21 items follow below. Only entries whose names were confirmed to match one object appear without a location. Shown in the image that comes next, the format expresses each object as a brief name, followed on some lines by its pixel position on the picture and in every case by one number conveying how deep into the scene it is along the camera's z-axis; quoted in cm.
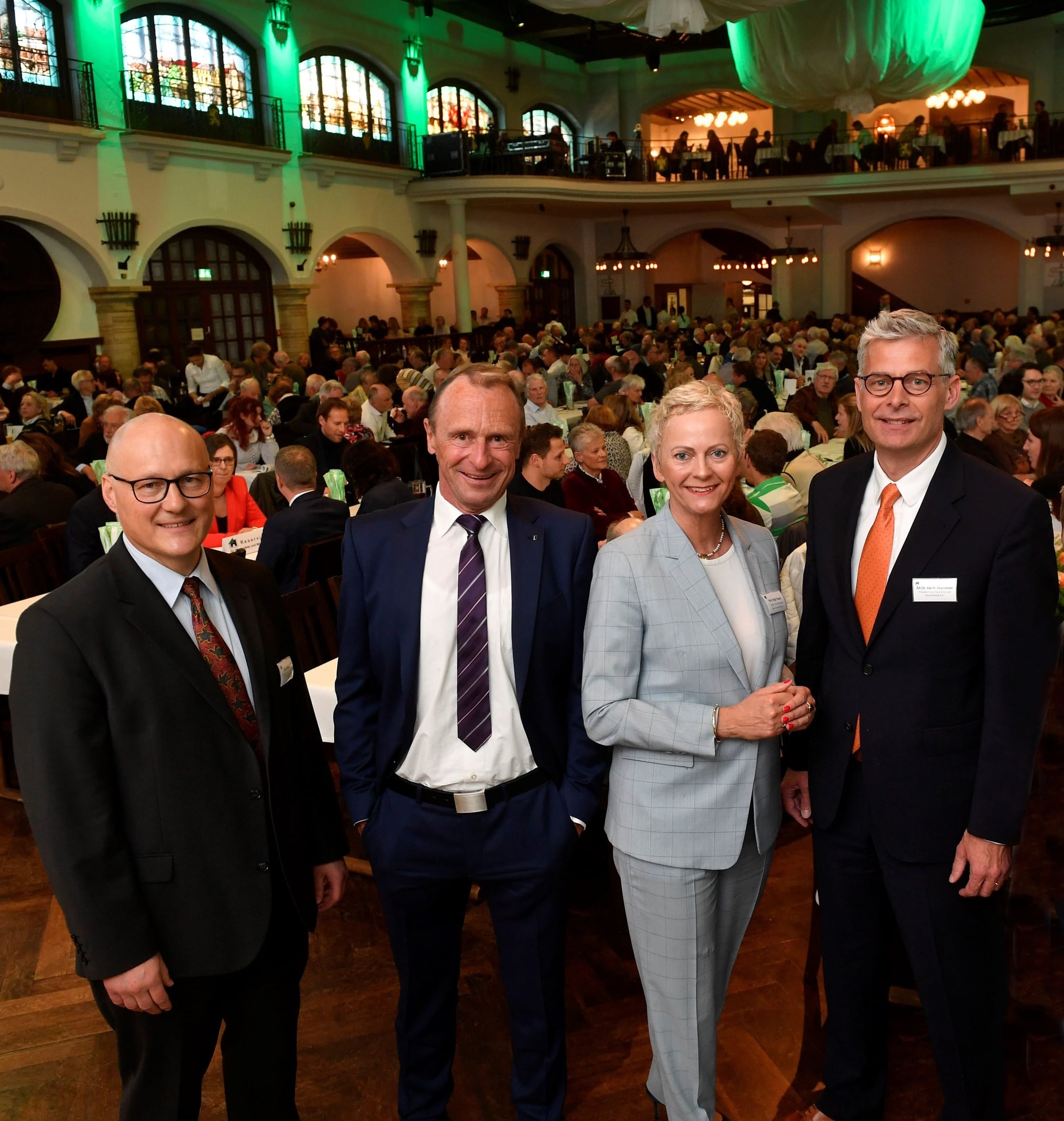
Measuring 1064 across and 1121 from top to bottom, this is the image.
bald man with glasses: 171
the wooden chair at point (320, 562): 445
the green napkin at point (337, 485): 616
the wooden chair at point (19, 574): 459
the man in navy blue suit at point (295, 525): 455
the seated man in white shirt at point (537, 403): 832
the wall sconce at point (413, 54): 1905
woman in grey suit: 193
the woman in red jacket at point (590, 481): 525
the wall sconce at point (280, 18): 1605
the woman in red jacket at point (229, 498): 517
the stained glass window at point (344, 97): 1742
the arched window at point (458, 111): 2055
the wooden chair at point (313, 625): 373
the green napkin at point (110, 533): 443
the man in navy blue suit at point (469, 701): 206
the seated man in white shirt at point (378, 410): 843
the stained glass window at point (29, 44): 1288
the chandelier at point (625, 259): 2147
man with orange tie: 186
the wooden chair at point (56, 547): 494
